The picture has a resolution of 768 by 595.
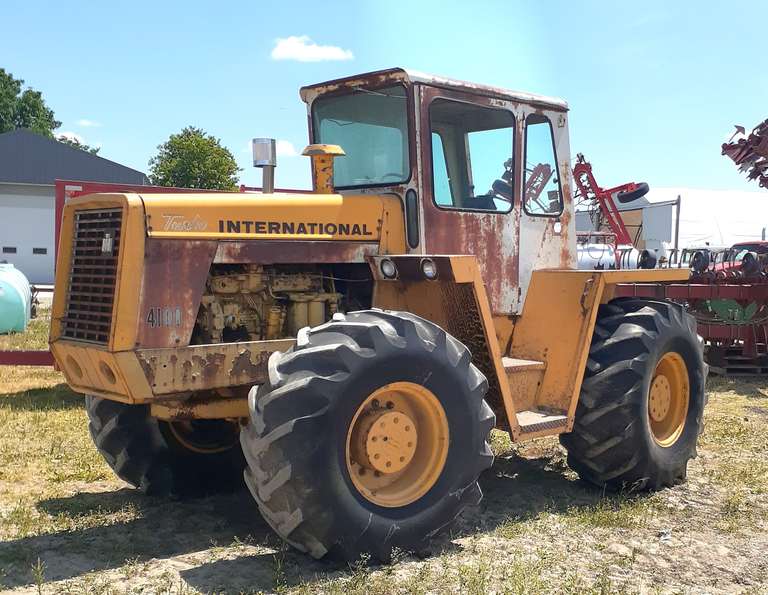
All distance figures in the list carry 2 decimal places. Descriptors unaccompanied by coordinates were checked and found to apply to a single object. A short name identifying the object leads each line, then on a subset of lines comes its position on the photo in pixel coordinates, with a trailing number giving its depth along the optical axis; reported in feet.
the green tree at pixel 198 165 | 155.53
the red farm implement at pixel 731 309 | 38.73
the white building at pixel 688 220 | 109.81
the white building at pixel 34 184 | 133.18
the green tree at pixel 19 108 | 219.61
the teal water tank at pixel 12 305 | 55.11
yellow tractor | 15.24
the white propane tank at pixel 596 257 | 52.13
